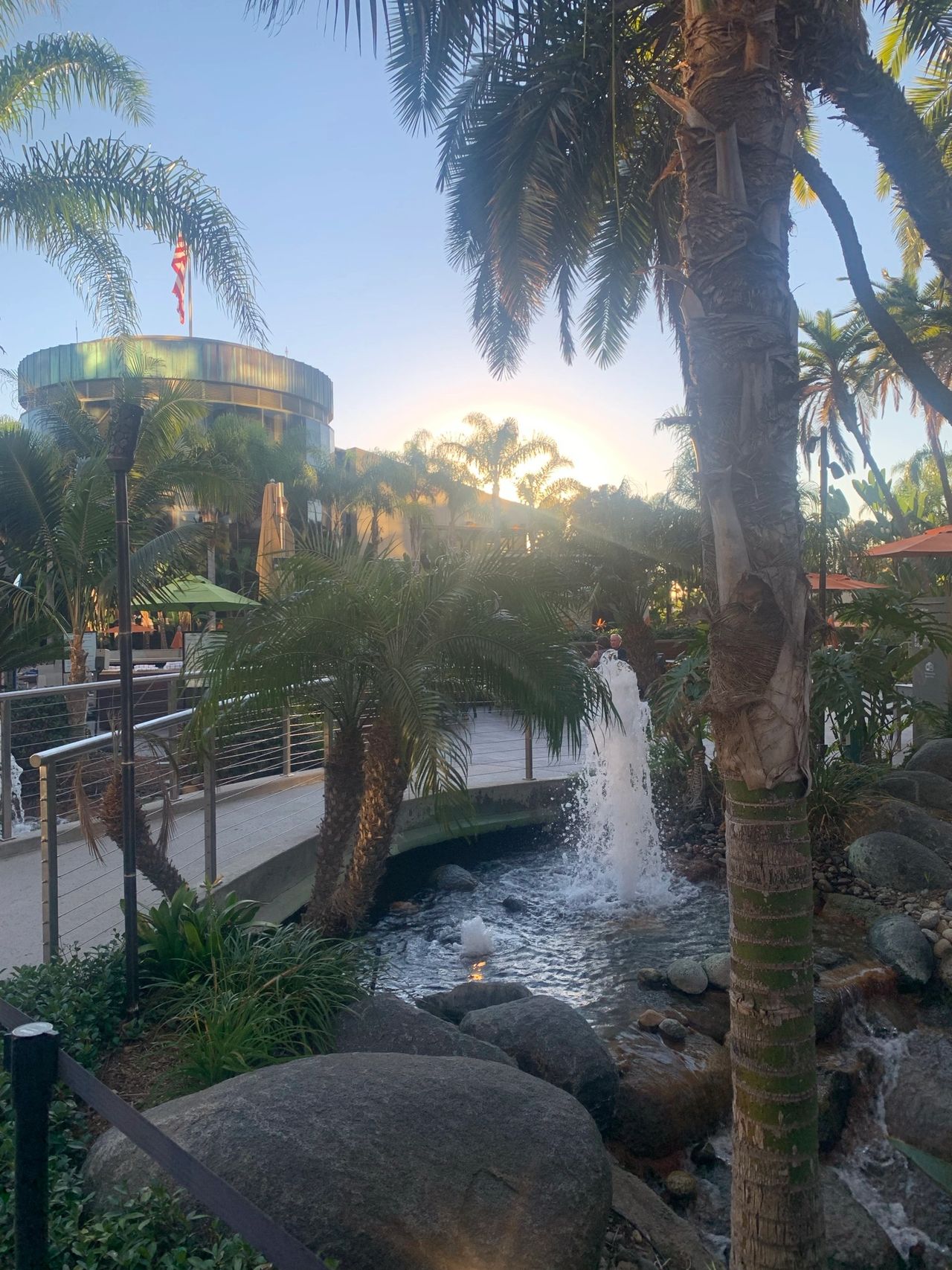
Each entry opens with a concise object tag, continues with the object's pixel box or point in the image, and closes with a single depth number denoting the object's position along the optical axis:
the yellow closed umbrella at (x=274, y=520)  11.75
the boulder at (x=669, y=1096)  5.16
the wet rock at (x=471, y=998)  6.20
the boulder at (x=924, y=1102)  5.47
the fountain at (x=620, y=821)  9.52
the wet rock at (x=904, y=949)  6.93
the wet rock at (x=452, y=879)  9.53
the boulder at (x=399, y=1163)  3.17
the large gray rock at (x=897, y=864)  8.31
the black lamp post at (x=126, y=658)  4.76
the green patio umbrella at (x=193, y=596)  14.16
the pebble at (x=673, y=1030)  5.93
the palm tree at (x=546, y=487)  45.19
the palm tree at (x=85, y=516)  11.89
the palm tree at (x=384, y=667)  6.12
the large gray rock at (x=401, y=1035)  4.79
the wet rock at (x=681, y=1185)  4.86
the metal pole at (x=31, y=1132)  2.00
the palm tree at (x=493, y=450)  48.12
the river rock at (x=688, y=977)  6.62
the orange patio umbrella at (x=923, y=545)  12.13
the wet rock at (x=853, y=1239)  4.53
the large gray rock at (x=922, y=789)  10.15
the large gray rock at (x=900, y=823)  9.05
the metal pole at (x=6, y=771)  7.11
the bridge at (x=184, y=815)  5.58
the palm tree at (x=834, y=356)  27.30
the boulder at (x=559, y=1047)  5.13
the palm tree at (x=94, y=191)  10.09
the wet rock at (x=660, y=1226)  4.00
